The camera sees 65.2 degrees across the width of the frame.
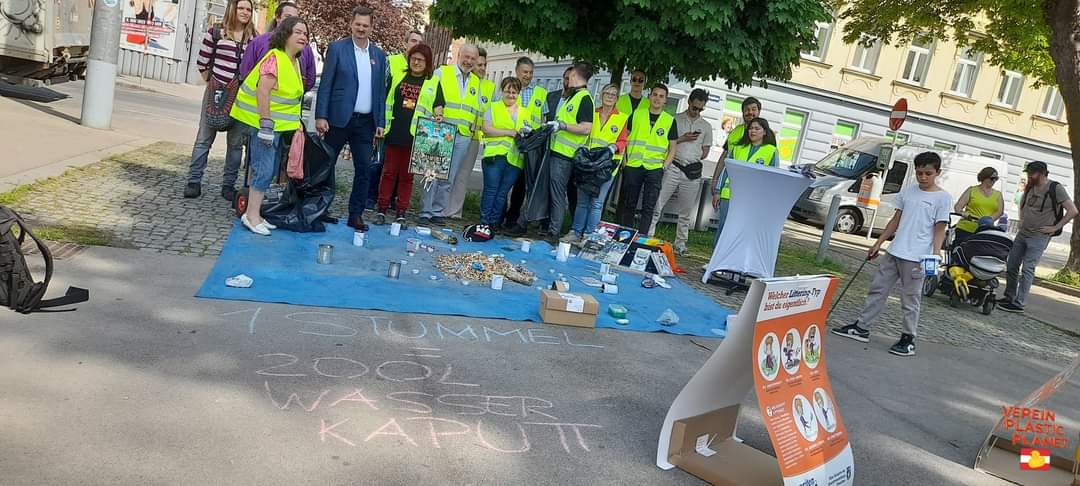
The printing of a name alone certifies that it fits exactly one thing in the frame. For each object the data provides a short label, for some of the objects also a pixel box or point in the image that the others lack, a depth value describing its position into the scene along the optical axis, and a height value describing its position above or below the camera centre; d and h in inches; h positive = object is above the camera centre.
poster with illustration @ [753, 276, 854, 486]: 152.3 -41.2
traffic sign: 578.9 +47.4
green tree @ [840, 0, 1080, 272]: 610.2 +146.6
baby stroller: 435.2 -32.1
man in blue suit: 318.3 -9.6
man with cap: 451.8 -4.1
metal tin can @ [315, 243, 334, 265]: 283.4 -61.8
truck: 612.4 -24.4
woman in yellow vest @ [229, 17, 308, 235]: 289.4 -17.8
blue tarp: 248.7 -63.7
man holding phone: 426.0 -13.2
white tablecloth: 343.6 -24.6
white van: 796.0 +9.0
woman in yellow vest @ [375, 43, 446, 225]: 361.7 -12.4
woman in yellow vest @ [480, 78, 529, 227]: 374.3 -20.9
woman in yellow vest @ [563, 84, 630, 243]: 386.6 -6.8
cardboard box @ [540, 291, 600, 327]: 260.7 -57.9
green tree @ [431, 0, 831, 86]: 384.8 +45.4
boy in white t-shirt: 291.0 -16.6
